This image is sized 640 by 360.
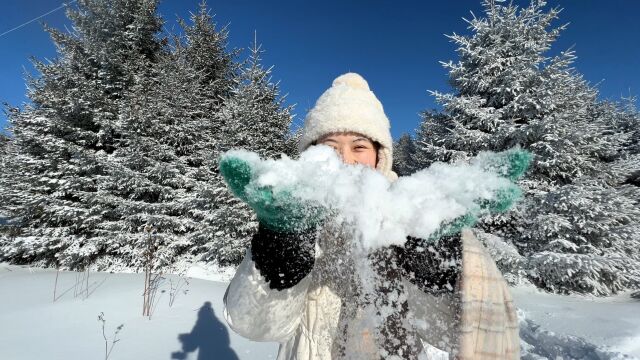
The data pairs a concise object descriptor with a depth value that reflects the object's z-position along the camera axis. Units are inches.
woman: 28.4
